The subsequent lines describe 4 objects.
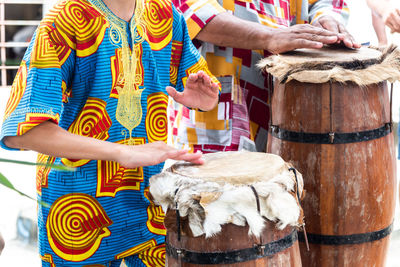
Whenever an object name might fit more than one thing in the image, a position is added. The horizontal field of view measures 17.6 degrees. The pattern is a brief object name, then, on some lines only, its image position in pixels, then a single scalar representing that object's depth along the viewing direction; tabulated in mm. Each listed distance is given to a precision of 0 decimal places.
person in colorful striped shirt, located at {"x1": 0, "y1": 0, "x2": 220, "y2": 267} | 3034
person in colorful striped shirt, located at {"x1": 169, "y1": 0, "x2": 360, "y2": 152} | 3759
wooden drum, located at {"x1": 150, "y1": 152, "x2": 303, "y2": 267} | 3012
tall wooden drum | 3470
